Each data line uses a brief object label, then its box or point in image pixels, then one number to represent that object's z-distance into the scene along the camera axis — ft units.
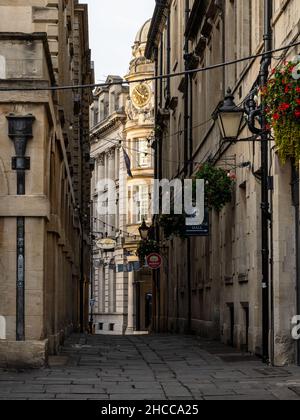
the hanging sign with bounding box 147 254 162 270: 143.43
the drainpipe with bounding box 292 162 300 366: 62.18
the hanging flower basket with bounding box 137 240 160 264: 161.07
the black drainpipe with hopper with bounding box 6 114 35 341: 62.44
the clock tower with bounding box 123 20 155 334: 250.98
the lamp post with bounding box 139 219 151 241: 160.66
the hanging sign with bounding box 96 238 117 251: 215.92
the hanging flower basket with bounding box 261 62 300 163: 47.24
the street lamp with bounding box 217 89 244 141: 58.90
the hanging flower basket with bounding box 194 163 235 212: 84.61
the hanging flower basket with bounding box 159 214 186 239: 102.80
